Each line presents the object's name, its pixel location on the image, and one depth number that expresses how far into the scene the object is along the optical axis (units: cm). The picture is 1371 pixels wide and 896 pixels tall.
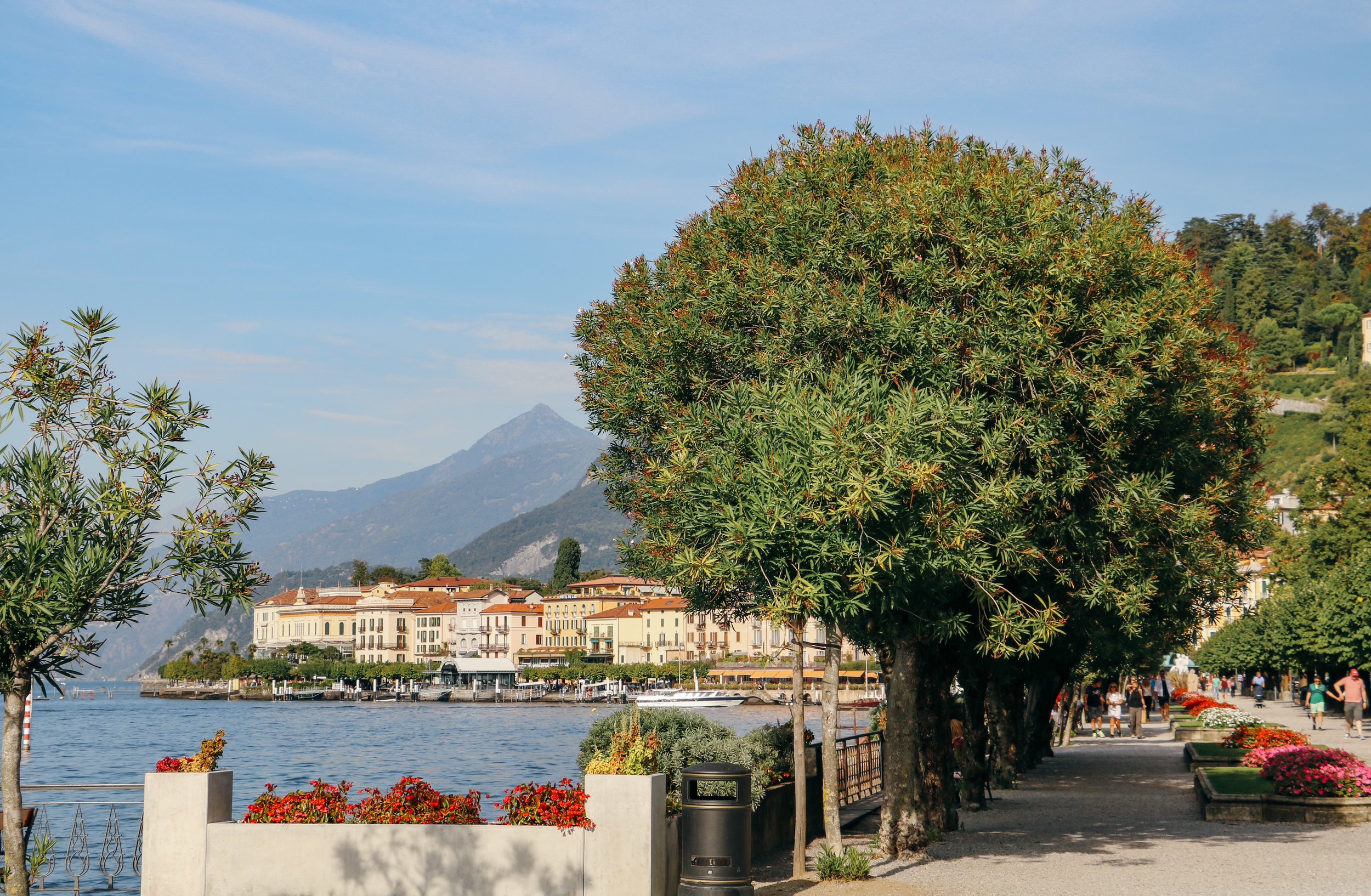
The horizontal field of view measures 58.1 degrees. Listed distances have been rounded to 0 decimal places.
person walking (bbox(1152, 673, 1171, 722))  6769
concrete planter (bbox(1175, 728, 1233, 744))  3238
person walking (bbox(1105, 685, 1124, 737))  5003
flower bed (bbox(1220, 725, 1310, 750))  2508
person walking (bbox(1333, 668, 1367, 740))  3688
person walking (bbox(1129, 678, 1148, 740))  4784
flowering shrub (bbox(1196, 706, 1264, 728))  3312
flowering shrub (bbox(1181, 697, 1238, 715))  4280
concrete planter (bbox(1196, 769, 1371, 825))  1859
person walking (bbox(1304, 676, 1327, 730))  3962
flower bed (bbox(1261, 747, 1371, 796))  1891
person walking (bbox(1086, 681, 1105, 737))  5153
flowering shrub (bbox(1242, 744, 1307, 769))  2206
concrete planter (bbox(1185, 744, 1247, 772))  2623
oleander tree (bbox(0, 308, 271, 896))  987
